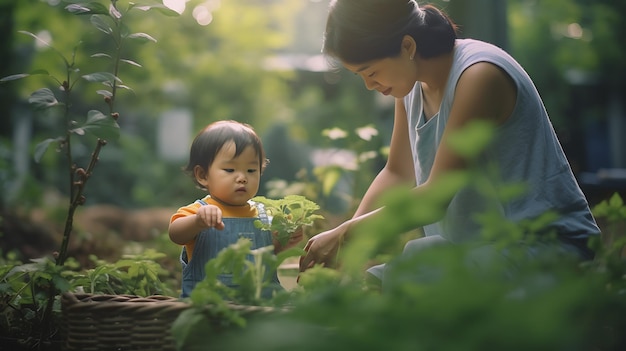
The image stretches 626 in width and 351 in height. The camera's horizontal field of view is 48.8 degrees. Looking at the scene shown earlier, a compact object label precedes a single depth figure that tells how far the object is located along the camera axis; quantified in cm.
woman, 187
